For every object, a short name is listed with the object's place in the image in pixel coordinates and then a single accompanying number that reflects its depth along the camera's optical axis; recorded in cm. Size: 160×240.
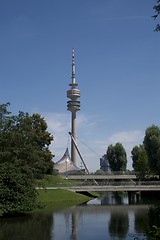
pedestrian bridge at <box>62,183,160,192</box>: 6250
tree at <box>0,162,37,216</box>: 3978
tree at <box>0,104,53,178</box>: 4297
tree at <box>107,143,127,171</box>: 10700
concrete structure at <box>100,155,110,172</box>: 15409
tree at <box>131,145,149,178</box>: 8900
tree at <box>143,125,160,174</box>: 7257
